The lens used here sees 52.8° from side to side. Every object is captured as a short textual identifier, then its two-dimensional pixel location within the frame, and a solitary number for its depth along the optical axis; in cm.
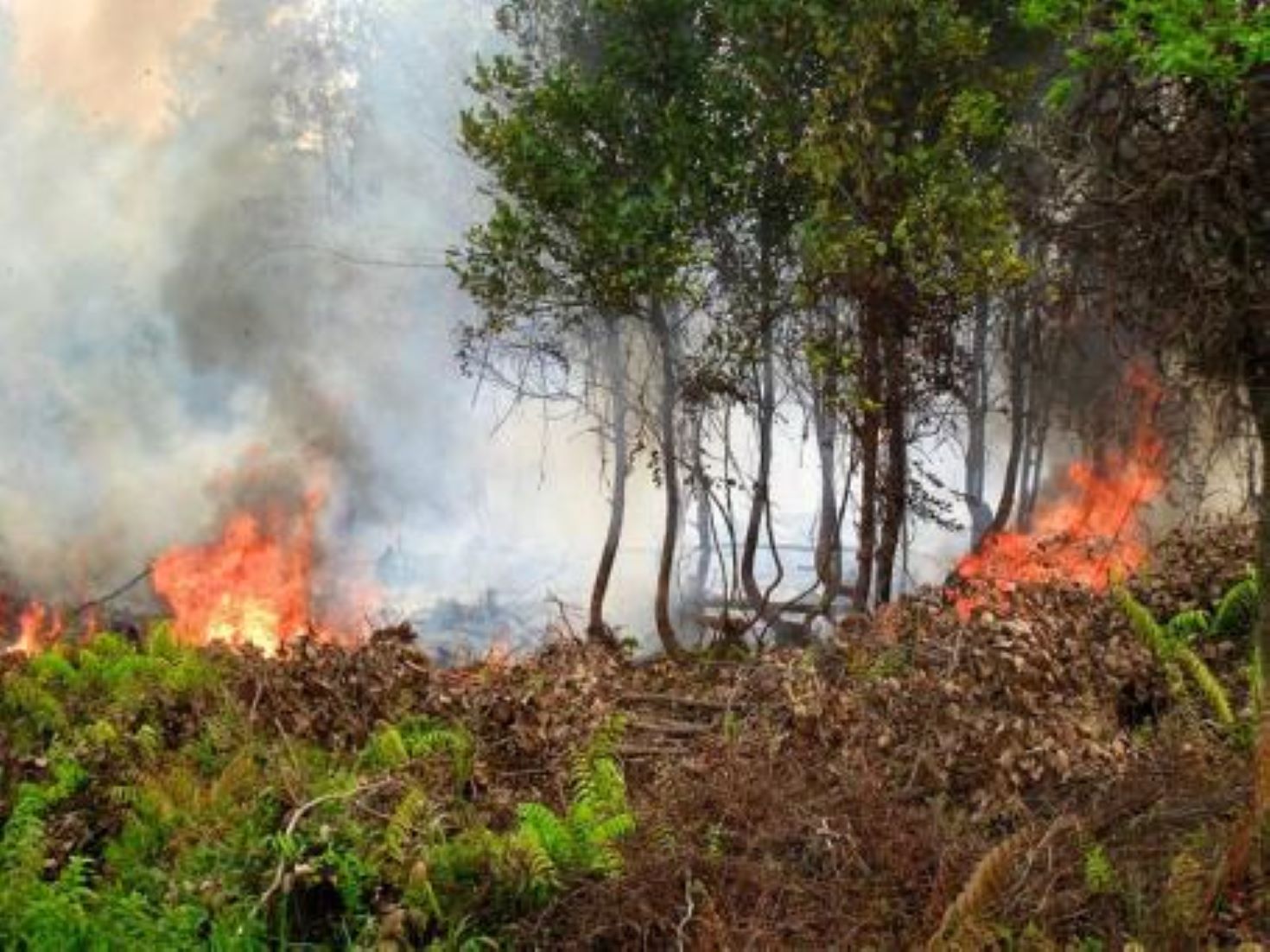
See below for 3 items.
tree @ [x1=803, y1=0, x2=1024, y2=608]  1150
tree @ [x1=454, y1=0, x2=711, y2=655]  1312
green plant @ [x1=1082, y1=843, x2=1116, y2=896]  509
